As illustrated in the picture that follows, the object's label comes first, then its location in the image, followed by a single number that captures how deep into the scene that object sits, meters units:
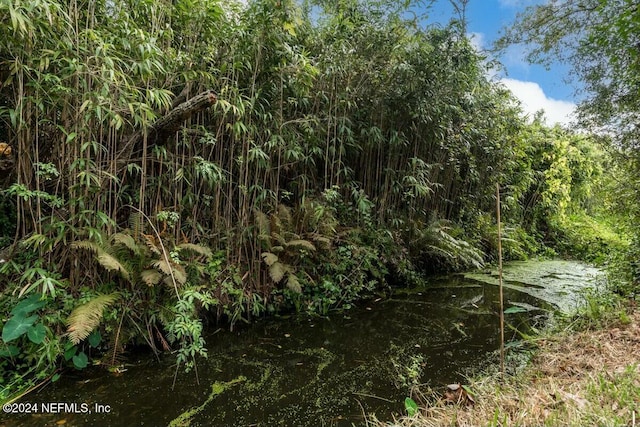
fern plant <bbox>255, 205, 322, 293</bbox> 2.91
